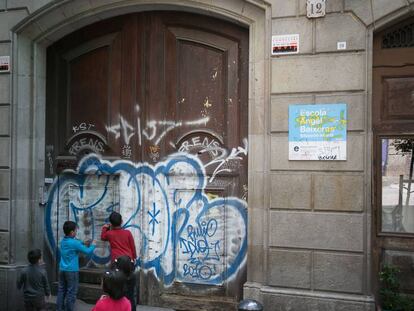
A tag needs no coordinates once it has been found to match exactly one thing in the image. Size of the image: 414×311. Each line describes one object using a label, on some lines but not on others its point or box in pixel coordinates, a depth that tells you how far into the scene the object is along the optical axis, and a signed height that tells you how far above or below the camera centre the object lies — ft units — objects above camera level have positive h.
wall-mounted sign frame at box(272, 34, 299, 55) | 20.80 +4.63
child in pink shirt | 13.05 -3.75
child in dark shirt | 20.40 -5.45
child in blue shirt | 21.74 -5.18
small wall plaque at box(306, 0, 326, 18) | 20.42 +6.04
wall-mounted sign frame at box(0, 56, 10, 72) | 25.21 +4.49
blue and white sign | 20.08 +0.91
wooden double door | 22.97 +0.48
